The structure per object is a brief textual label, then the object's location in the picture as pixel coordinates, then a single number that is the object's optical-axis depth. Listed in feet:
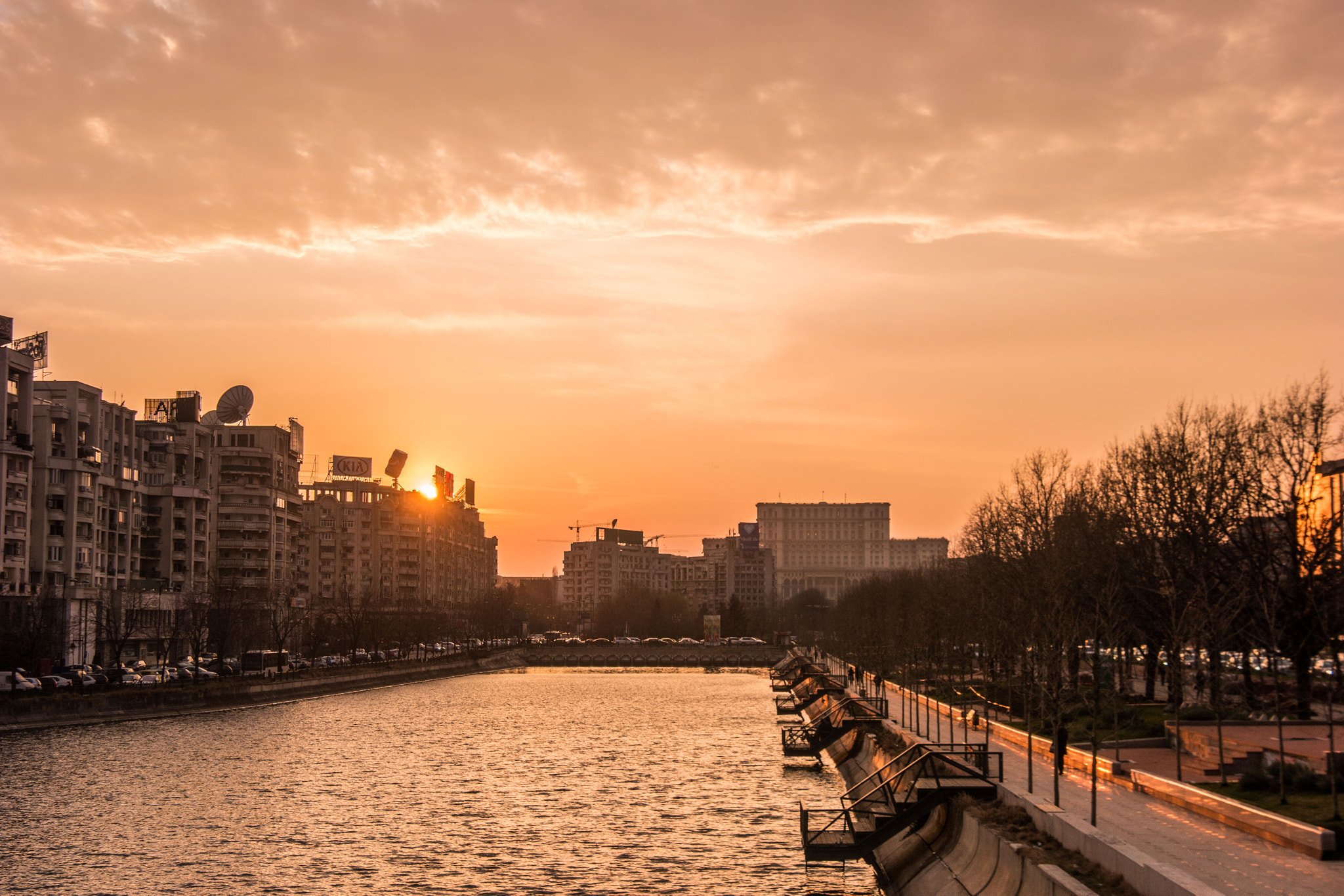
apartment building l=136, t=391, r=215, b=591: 428.97
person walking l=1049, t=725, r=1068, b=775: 101.86
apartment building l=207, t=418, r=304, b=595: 484.33
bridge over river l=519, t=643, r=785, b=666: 575.79
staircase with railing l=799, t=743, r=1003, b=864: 99.76
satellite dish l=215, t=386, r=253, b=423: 503.61
